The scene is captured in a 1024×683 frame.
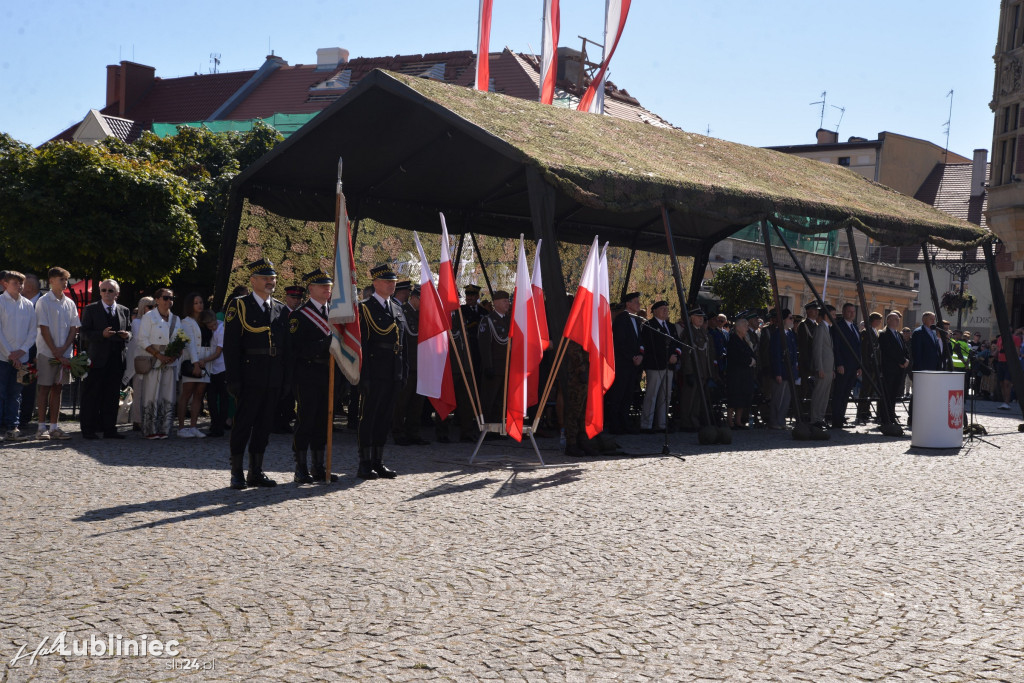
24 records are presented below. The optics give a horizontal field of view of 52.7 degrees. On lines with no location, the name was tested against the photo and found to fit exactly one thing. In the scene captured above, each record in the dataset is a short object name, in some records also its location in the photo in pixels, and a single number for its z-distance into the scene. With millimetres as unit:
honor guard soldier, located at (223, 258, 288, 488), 8578
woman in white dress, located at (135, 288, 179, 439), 11977
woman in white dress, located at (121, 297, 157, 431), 12031
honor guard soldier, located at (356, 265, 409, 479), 9242
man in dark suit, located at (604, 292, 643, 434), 13680
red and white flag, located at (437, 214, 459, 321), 10578
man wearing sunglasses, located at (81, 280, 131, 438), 11625
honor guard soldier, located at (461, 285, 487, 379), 13388
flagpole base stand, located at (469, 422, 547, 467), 10465
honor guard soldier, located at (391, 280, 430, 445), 12203
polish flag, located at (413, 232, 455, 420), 10375
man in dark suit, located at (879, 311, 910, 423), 16797
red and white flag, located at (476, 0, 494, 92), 25812
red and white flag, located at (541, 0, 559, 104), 27766
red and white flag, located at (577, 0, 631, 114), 29172
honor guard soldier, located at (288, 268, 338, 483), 8852
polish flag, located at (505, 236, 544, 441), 10375
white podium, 13281
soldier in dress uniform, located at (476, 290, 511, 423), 12805
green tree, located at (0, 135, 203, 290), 19766
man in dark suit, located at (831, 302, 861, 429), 16062
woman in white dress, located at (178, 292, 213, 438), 12391
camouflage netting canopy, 11938
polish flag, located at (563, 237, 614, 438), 10852
